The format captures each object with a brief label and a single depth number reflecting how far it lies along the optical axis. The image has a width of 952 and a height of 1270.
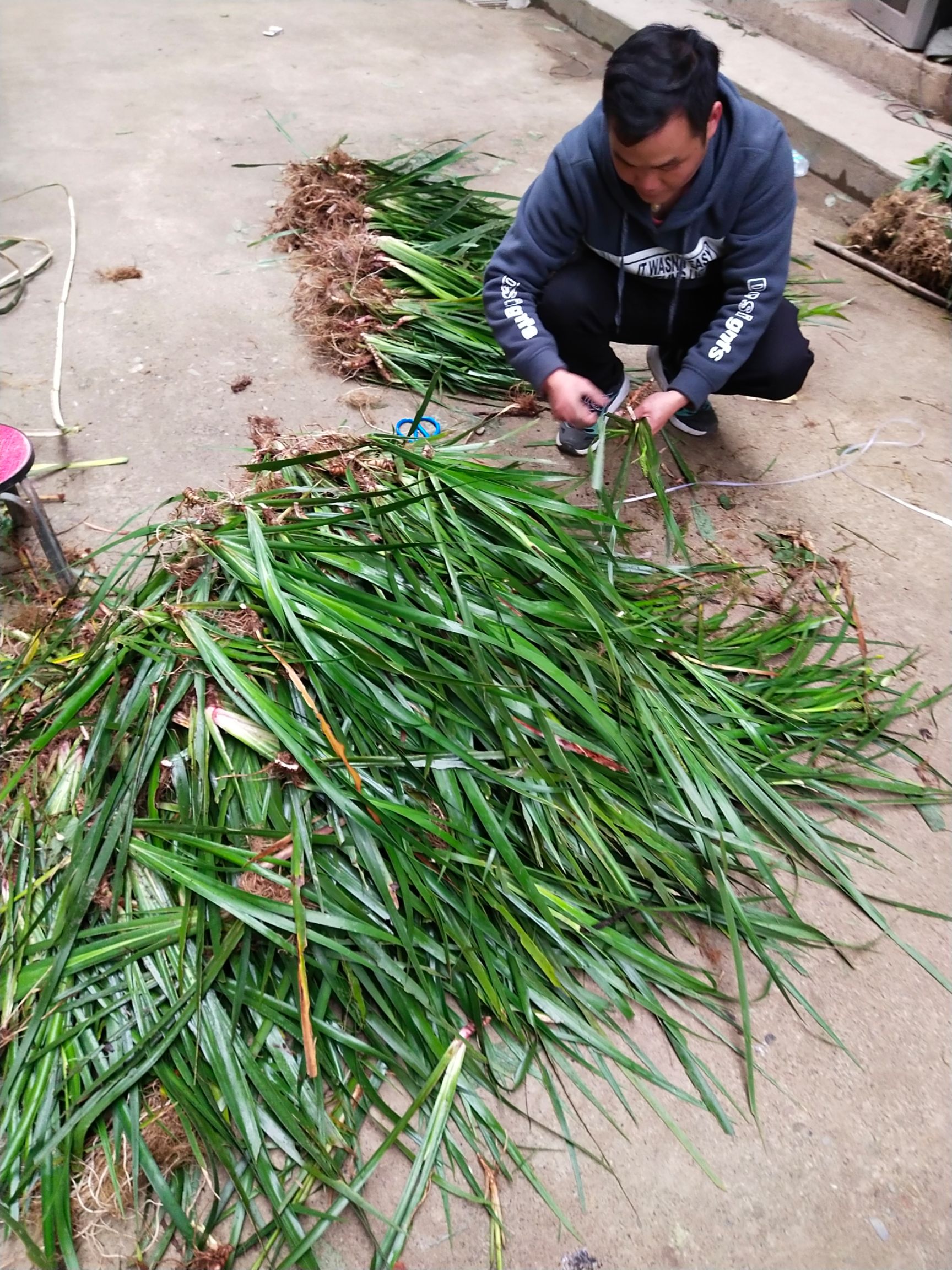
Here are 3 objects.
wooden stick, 2.92
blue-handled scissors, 2.16
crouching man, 1.56
